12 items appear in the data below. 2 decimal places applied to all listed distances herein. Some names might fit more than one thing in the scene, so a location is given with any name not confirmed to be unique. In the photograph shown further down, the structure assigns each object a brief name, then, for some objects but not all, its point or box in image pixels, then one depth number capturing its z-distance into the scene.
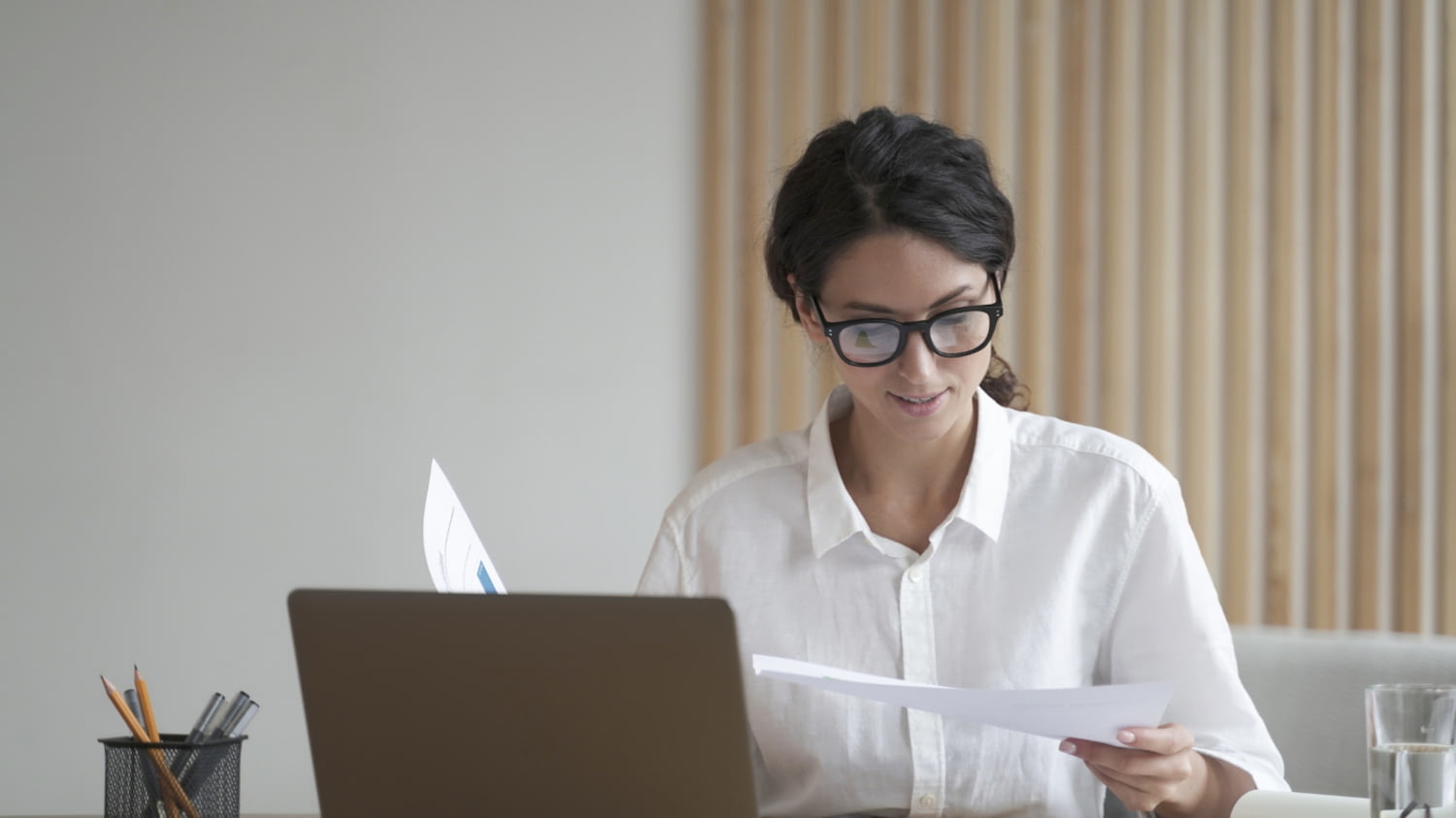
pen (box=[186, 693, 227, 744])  2.39
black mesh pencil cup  2.37
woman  2.62
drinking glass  2.21
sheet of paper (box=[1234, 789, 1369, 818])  2.33
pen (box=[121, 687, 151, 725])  2.45
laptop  2.16
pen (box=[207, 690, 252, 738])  2.40
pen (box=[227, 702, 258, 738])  2.41
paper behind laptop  2.35
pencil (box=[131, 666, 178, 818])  2.41
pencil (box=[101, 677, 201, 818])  2.36
